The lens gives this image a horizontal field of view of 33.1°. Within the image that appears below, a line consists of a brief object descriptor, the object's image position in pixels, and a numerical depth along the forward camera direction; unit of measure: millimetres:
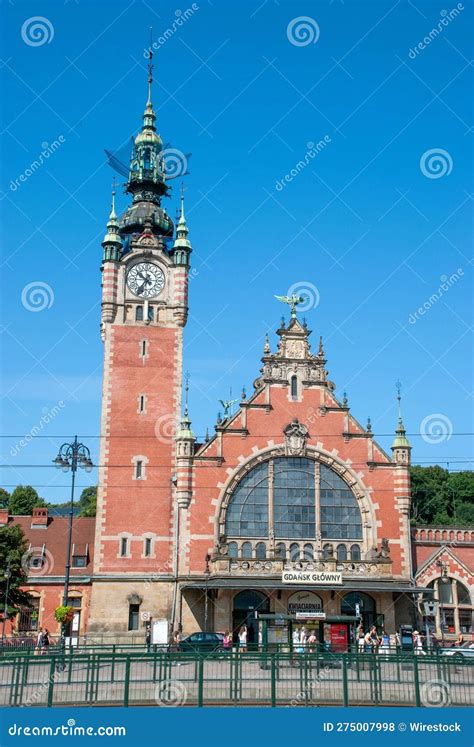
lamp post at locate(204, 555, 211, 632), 42281
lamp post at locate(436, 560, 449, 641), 45531
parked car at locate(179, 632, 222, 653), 35591
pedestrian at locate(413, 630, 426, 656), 32769
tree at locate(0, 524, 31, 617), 45219
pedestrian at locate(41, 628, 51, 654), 32850
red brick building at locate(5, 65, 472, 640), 43312
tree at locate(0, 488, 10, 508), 87181
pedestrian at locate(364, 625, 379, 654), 32344
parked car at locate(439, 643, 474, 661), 29859
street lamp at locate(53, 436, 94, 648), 35812
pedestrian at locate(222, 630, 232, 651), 33584
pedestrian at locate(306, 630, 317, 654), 30578
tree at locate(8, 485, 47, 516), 89812
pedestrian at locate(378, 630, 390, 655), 31812
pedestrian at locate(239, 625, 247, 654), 34031
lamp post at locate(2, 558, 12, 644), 43406
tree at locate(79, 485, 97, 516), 81362
